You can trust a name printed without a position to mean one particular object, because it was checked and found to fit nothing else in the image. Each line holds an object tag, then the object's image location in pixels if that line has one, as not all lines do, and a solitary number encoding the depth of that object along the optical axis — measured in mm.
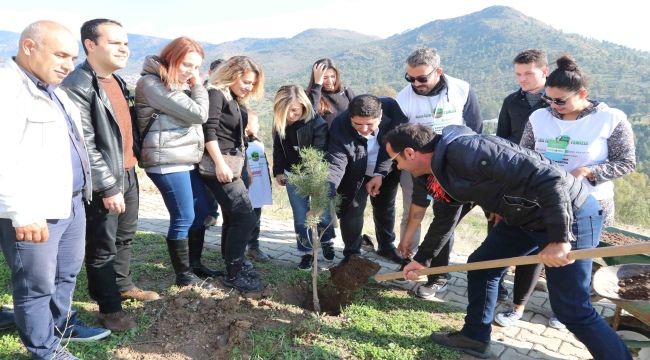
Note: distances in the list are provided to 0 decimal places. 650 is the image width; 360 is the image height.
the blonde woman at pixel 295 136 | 4332
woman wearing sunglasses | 3311
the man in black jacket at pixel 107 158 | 2900
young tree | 3703
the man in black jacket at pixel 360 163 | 4074
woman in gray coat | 3346
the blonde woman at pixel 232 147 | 3736
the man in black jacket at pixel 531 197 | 2631
